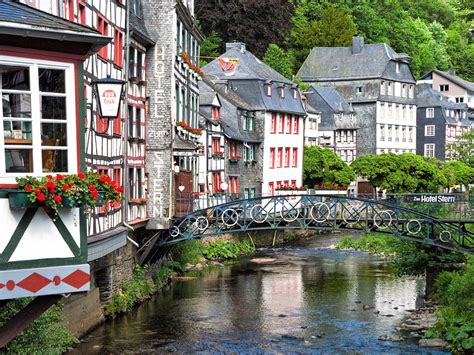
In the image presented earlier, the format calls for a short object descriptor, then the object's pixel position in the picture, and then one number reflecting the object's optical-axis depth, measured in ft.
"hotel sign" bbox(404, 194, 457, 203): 106.42
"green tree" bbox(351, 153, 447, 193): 230.27
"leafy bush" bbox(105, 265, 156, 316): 93.76
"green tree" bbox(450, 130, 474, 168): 280.84
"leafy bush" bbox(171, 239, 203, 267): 132.46
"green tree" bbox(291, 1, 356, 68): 307.78
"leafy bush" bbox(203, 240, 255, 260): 148.75
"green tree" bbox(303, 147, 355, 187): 221.66
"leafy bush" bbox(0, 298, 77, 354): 60.08
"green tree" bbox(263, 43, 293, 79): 244.22
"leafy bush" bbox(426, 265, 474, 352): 80.43
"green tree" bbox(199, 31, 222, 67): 236.43
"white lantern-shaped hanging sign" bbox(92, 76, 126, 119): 64.80
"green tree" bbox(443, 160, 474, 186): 249.55
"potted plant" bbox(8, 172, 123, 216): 41.16
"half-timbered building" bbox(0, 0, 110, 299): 41.32
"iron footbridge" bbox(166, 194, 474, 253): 98.53
